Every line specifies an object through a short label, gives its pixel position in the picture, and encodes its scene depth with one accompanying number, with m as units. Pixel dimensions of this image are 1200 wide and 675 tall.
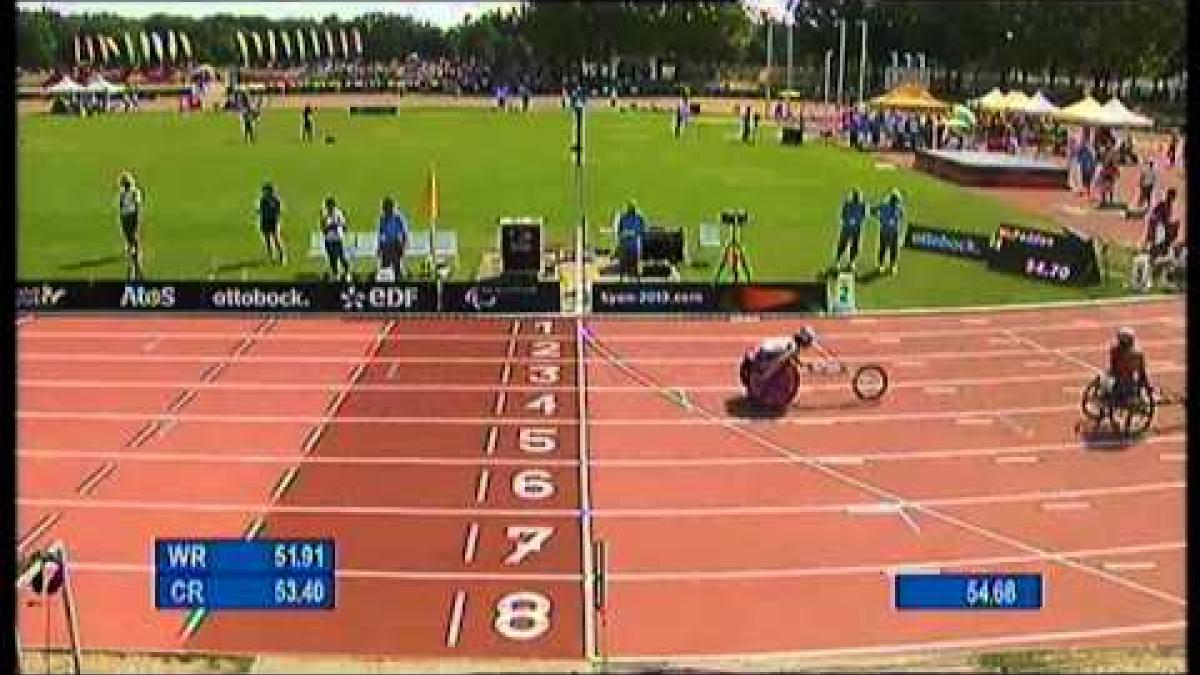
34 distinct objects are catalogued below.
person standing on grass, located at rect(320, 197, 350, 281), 22.30
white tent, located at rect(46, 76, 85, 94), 56.97
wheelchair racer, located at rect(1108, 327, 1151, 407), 15.13
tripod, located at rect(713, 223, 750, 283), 23.56
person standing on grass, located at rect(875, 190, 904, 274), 24.25
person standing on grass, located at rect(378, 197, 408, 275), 22.39
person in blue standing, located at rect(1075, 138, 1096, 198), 36.75
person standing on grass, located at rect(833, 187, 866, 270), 24.06
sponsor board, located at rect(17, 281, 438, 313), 21.09
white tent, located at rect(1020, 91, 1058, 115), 46.69
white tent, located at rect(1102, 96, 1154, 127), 42.25
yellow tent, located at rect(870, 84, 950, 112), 48.53
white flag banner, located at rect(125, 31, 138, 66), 62.91
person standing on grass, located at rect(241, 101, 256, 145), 48.69
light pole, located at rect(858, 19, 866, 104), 50.69
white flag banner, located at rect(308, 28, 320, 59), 62.06
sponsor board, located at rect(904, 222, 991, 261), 26.06
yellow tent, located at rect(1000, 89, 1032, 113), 48.22
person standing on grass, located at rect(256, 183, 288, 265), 23.61
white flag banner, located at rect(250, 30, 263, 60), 63.64
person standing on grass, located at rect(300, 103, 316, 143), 49.31
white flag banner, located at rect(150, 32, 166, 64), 65.81
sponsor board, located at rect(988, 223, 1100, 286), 23.84
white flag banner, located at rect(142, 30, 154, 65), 65.16
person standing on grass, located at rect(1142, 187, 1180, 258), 24.08
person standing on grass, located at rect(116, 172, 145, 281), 22.88
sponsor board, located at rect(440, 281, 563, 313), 21.41
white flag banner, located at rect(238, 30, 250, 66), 63.25
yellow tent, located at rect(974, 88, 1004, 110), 49.34
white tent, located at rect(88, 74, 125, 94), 60.15
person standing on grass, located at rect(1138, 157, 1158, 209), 30.72
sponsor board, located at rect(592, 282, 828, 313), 21.50
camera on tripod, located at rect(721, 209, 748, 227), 23.66
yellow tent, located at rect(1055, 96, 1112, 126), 42.88
